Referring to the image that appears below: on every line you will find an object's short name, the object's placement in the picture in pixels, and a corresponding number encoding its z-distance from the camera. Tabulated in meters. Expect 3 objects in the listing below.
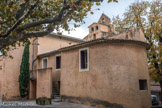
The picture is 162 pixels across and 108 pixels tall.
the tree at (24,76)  20.02
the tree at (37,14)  7.40
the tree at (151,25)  20.08
